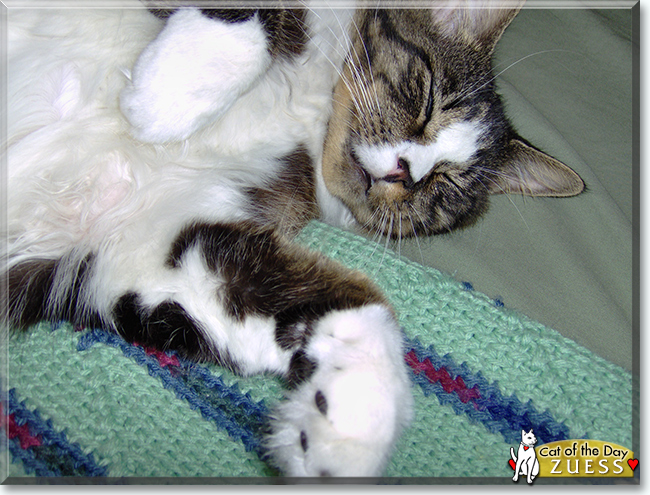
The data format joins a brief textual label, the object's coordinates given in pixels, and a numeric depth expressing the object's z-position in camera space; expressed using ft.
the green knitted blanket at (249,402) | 1.40
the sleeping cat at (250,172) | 1.39
